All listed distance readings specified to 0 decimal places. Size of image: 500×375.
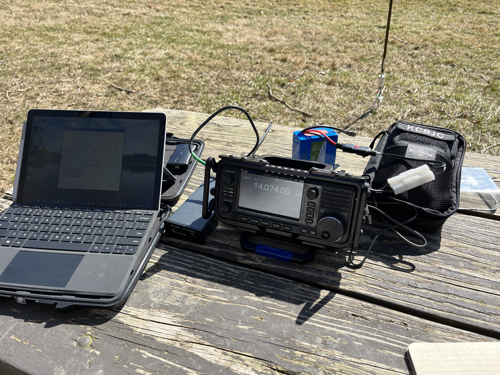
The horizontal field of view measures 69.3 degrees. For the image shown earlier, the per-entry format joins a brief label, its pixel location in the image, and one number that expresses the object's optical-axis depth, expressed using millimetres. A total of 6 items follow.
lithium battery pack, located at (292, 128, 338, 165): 1261
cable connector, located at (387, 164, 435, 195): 1027
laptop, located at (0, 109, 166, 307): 978
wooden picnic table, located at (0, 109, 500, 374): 751
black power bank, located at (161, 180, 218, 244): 1056
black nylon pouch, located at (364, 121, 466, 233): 1062
